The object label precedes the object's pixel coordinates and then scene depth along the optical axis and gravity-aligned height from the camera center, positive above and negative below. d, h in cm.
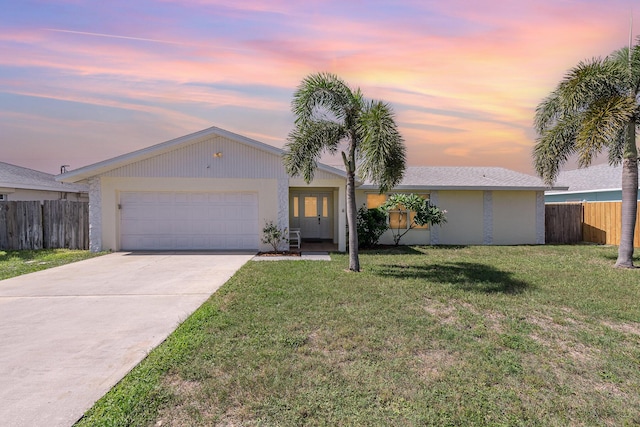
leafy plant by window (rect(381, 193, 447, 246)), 1469 -14
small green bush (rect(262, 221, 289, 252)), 1328 -86
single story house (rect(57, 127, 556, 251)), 1320 +70
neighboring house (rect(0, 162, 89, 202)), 1762 +147
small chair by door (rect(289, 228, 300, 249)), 1386 -107
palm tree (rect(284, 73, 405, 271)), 871 +196
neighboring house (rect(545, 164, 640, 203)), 2157 +130
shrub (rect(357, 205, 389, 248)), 1451 -59
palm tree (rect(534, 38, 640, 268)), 963 +245
